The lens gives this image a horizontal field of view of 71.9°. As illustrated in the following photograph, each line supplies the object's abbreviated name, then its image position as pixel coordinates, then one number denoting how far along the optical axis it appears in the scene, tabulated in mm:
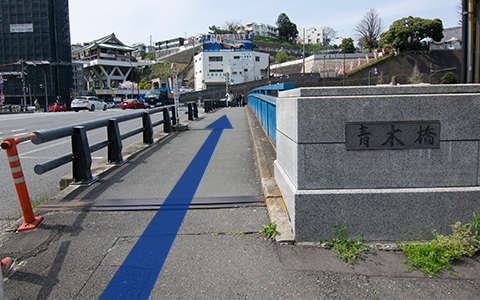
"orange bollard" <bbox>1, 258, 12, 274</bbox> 3000
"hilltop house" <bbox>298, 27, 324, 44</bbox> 177250
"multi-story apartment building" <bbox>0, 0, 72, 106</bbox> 74062
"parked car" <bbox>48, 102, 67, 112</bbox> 46031
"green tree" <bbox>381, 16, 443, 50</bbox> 85500
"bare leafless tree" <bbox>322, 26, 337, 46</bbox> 176250
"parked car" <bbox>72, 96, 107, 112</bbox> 40094
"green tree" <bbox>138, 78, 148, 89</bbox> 113388
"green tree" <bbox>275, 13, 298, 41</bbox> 171125
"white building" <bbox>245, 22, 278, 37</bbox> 166788
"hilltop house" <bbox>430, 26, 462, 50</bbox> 86500
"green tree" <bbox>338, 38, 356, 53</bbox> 100812
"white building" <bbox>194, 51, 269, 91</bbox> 101625
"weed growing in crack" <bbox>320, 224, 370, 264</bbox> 3117
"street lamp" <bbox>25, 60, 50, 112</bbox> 73688
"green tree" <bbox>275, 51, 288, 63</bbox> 121719
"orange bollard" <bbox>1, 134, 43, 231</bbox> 3787
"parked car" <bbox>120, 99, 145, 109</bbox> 43250
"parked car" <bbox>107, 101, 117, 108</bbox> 57719
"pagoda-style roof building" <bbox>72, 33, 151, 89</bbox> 112250
